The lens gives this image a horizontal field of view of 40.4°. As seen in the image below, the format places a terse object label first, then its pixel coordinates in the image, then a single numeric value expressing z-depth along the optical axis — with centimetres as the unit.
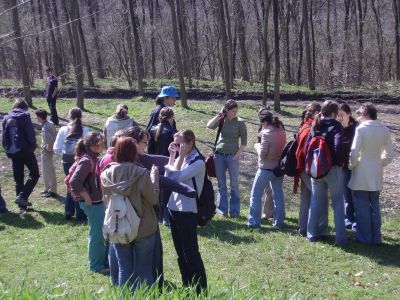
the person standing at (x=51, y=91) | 1675
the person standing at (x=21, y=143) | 848
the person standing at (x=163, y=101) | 787
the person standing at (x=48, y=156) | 924
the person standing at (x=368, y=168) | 666
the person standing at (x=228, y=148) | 821
